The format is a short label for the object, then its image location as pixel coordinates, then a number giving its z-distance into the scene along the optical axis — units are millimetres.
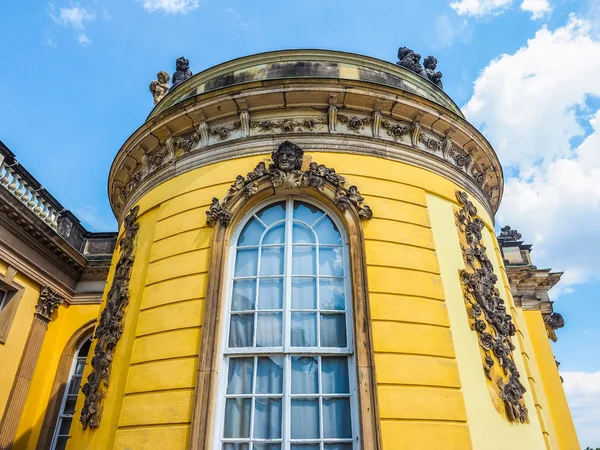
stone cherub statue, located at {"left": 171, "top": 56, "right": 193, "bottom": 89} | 11195
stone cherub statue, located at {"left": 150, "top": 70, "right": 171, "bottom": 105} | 11523
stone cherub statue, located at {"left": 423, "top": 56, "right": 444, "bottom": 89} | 10609
